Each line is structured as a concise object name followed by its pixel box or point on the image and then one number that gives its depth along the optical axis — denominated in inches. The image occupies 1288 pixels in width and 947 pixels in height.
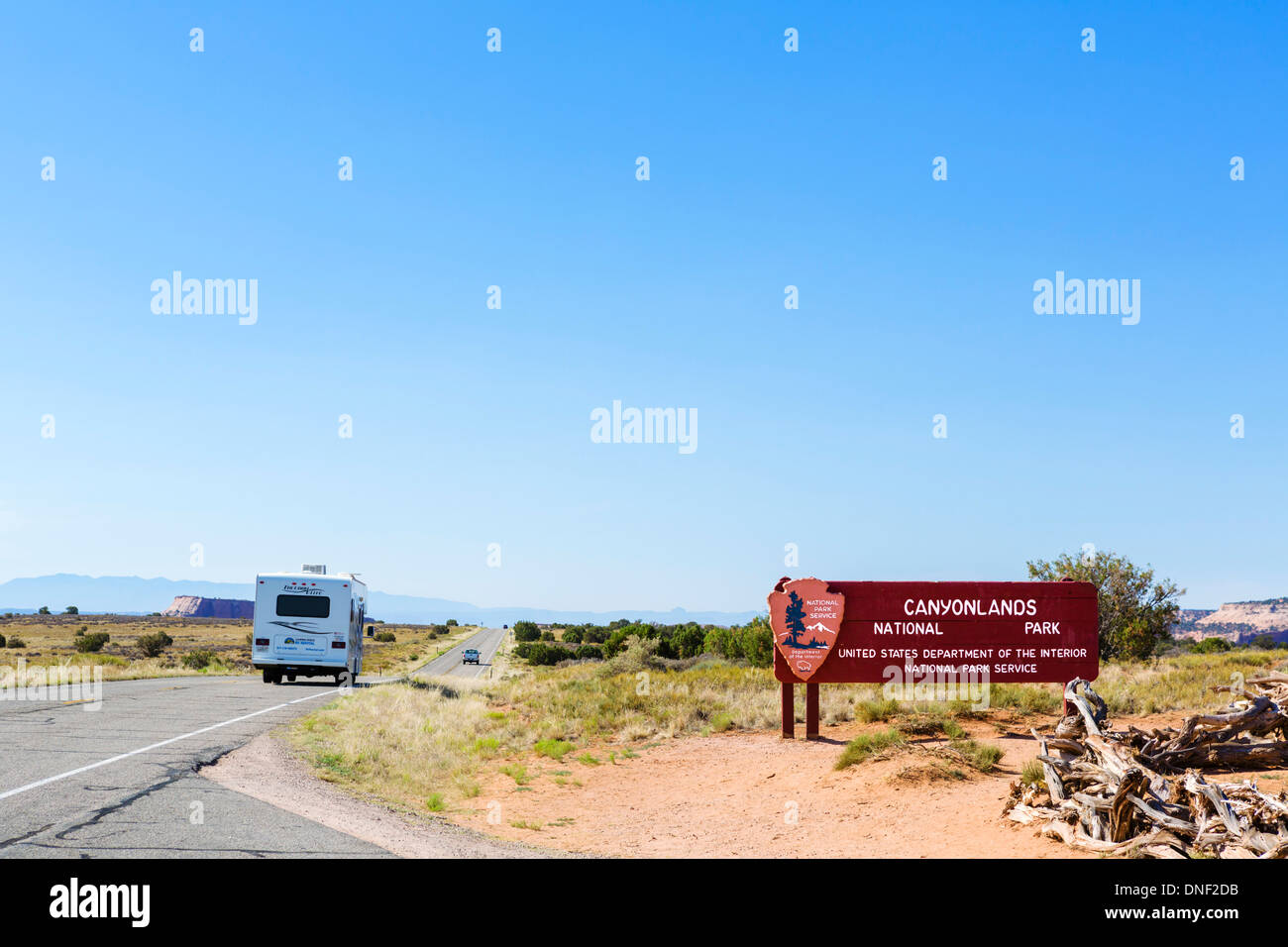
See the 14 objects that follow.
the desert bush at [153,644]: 2549.2
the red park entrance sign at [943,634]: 660.1
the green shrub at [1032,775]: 413.8
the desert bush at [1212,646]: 1844.2
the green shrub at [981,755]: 522.6
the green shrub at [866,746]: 564.4
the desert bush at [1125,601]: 1360.7
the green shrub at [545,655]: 2913.4
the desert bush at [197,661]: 1784.0
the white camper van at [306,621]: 1128.8
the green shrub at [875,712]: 703.1
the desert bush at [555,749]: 725.3
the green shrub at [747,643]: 1414.9
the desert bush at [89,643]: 2497.5
